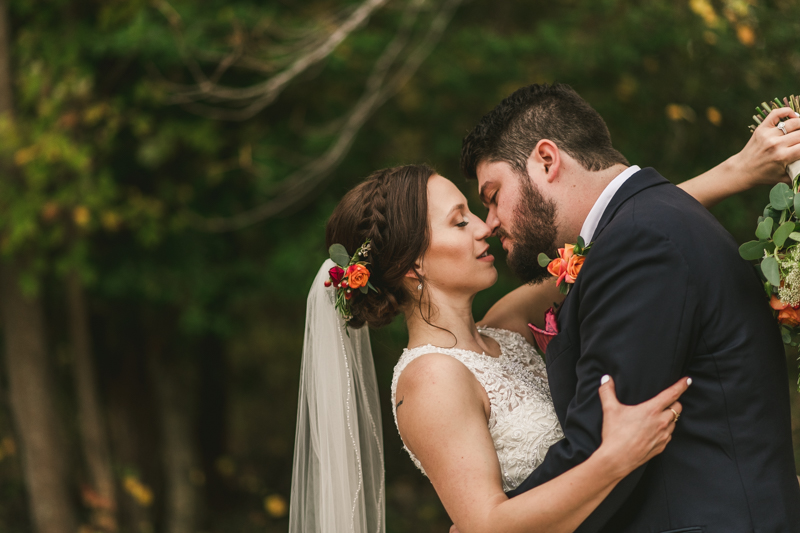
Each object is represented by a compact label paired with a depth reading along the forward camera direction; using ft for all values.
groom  6.59
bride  7.83
